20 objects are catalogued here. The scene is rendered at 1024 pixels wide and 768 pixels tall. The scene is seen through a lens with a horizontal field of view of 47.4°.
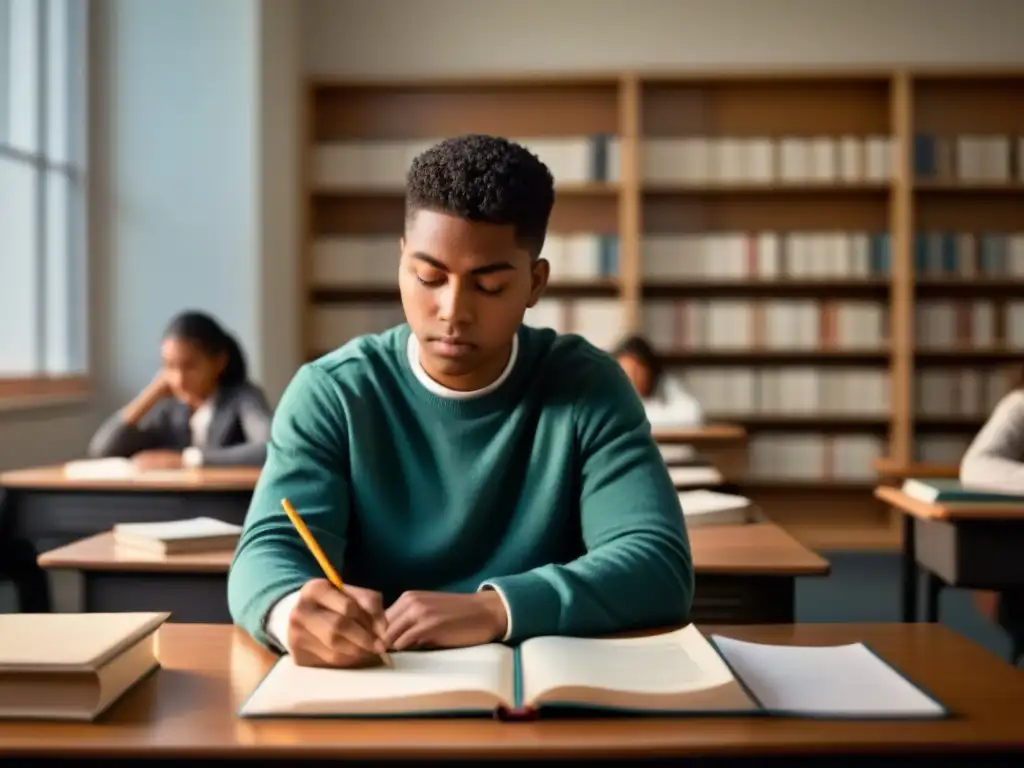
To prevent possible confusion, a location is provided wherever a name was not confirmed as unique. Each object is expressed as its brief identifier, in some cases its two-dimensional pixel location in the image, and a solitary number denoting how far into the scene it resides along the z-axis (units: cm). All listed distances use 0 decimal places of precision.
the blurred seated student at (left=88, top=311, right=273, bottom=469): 373
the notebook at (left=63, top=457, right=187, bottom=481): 311
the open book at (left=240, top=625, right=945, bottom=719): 94
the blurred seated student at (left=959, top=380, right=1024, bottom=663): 296
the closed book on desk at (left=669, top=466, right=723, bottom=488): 279
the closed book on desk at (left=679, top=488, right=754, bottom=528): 230
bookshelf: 575
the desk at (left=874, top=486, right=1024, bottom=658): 267
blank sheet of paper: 96
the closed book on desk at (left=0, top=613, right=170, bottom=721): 94
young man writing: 124
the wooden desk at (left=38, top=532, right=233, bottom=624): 202
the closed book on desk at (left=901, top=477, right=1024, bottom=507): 269
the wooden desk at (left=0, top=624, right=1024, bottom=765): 86
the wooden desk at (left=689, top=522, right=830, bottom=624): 188
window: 472
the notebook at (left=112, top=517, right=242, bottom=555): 209
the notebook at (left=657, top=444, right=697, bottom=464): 349
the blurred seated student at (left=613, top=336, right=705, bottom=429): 485
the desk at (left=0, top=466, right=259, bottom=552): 302
